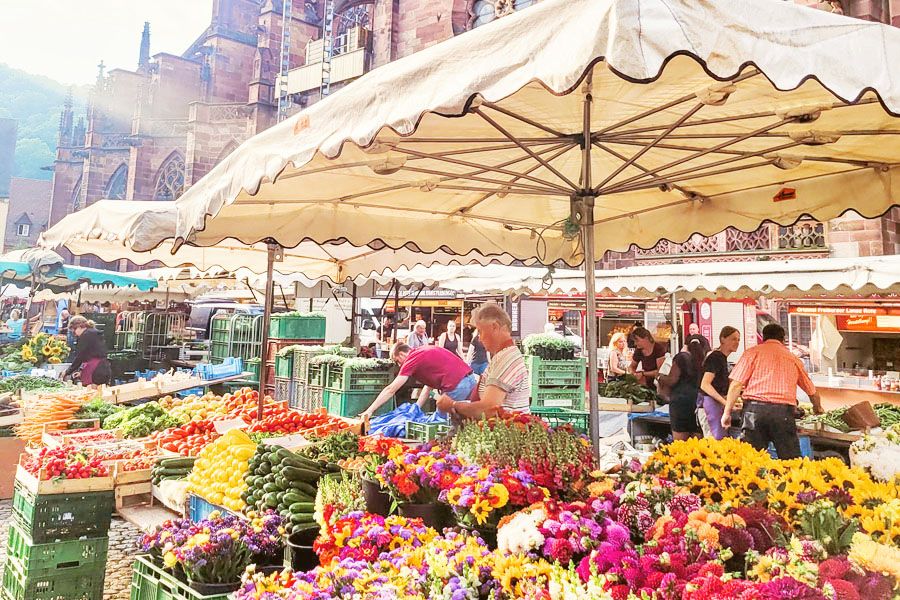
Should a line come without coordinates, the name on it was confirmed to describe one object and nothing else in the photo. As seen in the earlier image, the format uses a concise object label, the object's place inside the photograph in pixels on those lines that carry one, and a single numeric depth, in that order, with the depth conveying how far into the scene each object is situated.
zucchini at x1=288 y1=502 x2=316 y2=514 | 3.34
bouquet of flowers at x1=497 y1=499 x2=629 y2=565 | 1.99
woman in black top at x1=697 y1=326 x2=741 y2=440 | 6.81
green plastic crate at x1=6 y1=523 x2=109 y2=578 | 3.76
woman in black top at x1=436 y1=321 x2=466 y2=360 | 13.66
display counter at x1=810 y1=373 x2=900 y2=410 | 8.62
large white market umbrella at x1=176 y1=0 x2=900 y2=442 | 1.56
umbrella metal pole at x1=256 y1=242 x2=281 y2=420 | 5.12
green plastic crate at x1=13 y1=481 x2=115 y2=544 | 3.90
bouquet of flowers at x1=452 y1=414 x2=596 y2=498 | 2.61
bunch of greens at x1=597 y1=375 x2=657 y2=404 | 9.02
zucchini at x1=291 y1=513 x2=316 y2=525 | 3.29
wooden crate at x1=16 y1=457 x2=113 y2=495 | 3.93
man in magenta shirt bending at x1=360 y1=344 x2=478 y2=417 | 5.68
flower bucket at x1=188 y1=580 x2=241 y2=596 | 2.72
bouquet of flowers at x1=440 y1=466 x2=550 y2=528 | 2.34
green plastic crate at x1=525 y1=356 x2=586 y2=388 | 8.49
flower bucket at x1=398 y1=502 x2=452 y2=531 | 2.71
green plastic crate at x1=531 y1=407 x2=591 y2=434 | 7.37
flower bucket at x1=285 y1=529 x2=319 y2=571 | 3.09
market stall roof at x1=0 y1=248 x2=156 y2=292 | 9.15
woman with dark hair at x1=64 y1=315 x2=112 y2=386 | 9.35
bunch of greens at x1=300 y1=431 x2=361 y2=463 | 4.07
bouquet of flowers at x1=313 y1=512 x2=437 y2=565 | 2.45
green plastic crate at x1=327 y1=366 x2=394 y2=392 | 8.27
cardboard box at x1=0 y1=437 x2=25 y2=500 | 6.93
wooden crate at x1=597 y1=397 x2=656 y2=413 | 8.75
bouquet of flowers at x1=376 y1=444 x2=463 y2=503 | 2.68
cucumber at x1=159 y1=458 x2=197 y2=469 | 4.86
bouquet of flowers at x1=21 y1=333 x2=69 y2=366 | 11.31
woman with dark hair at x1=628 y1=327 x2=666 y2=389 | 9.20
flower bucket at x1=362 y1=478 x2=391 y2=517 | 2.92
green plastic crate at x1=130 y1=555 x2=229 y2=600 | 2.79
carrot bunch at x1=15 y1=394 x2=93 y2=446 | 6.50
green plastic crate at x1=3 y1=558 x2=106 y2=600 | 3.75
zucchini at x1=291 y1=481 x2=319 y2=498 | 3.55
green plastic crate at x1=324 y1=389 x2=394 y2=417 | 8.27
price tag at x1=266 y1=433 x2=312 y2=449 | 4.15
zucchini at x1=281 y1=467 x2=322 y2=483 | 3.59
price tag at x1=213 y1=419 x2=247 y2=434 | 5.16
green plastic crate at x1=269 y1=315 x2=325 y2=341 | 11.66
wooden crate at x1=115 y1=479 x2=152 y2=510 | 4.62
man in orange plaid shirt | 5.54
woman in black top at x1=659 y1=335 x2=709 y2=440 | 6.96
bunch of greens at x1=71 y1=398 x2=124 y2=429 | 7.03
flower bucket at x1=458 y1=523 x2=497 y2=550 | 2.40
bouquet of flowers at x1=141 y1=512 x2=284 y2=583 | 2.80
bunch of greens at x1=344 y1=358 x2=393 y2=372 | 8.29
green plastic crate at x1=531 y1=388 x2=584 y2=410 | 8.52
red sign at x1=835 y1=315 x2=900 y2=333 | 10.14
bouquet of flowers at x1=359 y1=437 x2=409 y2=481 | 3.04
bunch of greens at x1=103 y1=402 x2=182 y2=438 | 6.34
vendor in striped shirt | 4.15
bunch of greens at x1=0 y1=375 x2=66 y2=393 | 8.40
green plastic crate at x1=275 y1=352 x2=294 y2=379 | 9.75
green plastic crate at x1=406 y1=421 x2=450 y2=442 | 5.64
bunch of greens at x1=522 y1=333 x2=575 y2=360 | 8.67
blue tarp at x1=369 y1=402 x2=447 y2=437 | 6.15
